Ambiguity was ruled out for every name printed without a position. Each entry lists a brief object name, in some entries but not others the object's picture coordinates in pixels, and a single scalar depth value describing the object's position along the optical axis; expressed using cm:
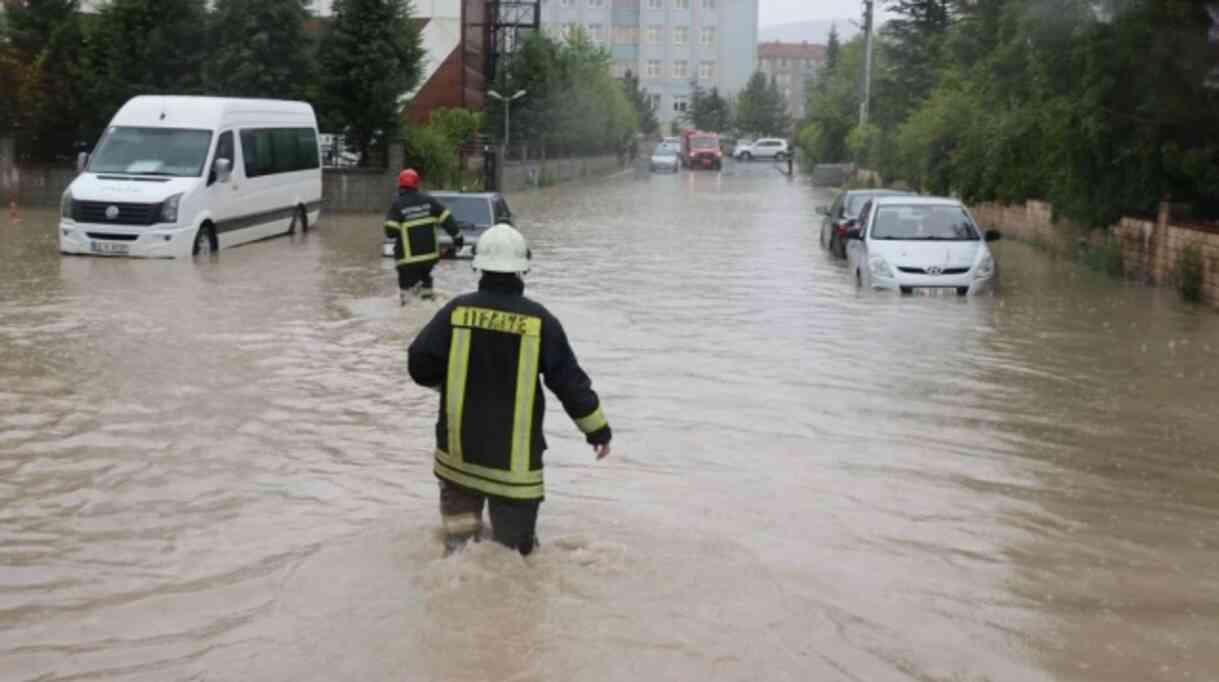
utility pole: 5749
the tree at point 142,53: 3609
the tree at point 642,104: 11050
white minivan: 2089
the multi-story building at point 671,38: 13788
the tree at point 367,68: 3666
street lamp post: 5681
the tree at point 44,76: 3581
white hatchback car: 1811
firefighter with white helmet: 603
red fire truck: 8525
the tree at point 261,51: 3622
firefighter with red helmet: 1473
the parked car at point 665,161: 8156
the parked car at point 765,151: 10181
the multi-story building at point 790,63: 19262
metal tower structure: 6006
